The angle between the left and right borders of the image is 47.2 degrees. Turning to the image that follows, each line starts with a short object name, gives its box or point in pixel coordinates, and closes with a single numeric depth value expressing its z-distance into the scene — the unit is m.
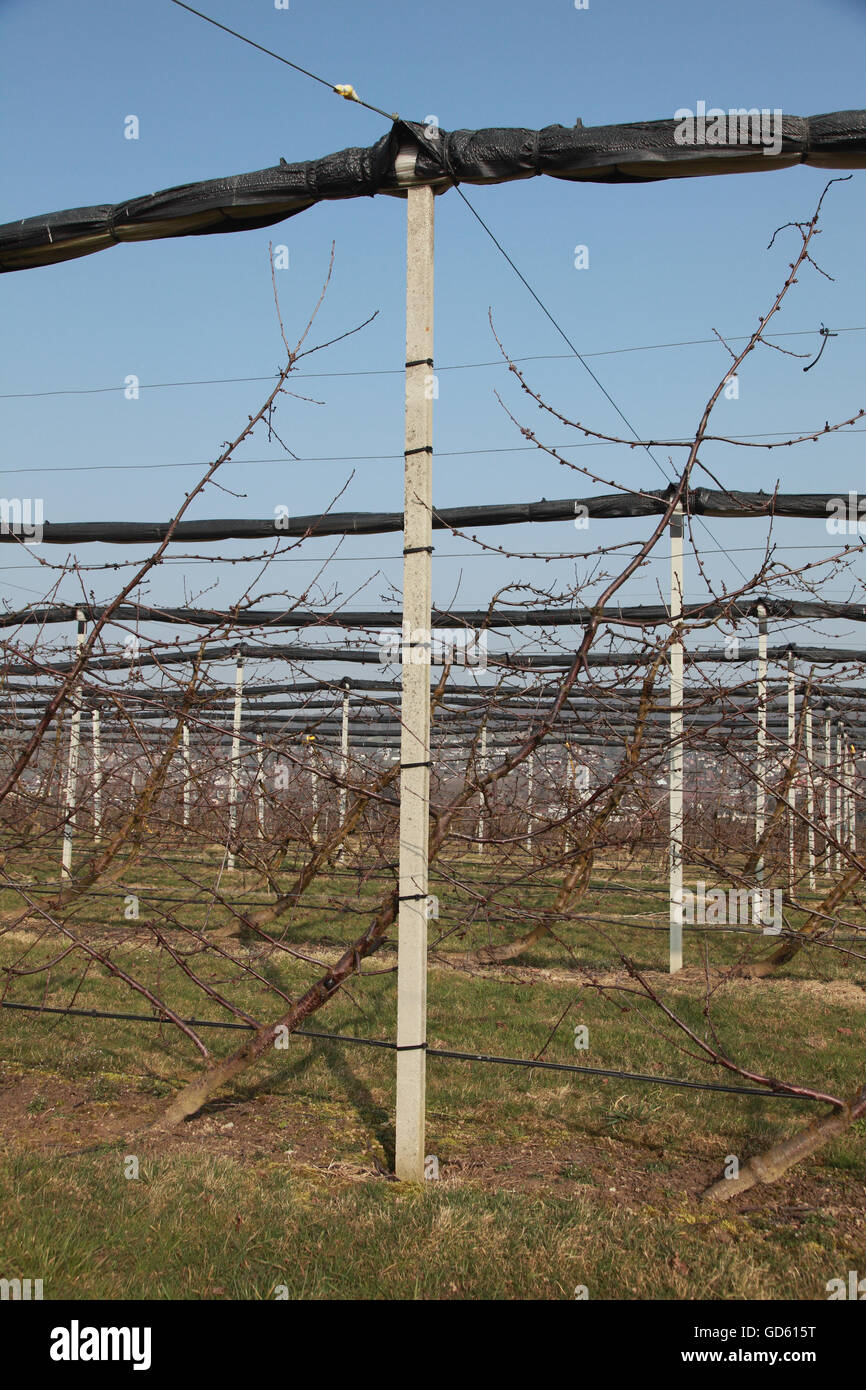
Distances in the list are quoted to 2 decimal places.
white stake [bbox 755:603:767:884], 9.62
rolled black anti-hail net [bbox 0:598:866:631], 9.02
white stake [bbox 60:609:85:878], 10.32
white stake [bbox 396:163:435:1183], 3.68
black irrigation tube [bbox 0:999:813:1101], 3.65
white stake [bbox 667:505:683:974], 7.71
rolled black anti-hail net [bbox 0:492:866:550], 7.08
